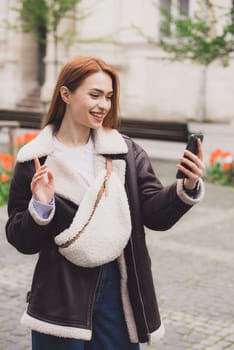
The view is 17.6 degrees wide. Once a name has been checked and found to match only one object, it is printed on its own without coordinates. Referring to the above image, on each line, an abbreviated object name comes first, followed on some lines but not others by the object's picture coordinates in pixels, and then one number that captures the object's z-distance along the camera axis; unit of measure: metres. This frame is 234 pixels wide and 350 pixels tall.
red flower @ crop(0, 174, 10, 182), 9.69
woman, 2.75
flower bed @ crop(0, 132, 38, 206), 9.69
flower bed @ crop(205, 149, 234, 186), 11.75
